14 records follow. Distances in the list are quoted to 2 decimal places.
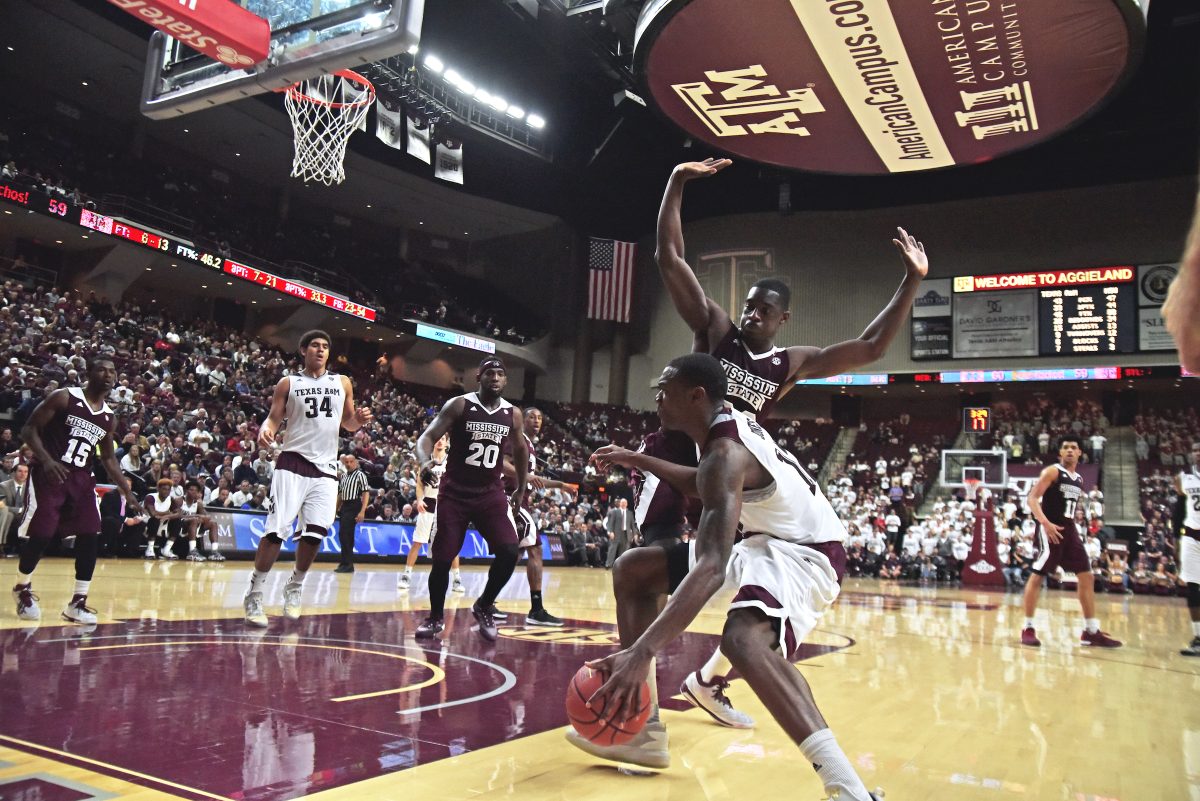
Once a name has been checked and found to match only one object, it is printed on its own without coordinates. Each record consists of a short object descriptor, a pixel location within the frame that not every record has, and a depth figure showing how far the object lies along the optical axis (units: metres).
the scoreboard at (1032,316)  26.48
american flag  30.61
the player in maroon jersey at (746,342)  3.56
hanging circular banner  10.52
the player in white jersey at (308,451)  6.07
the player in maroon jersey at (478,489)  5.69
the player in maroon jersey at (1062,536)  7.28
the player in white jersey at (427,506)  9.98
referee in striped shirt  12.27
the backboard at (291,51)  7.25
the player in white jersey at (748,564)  2.25
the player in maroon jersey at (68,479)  5.47
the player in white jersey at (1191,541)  7.07
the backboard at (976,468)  21.95
